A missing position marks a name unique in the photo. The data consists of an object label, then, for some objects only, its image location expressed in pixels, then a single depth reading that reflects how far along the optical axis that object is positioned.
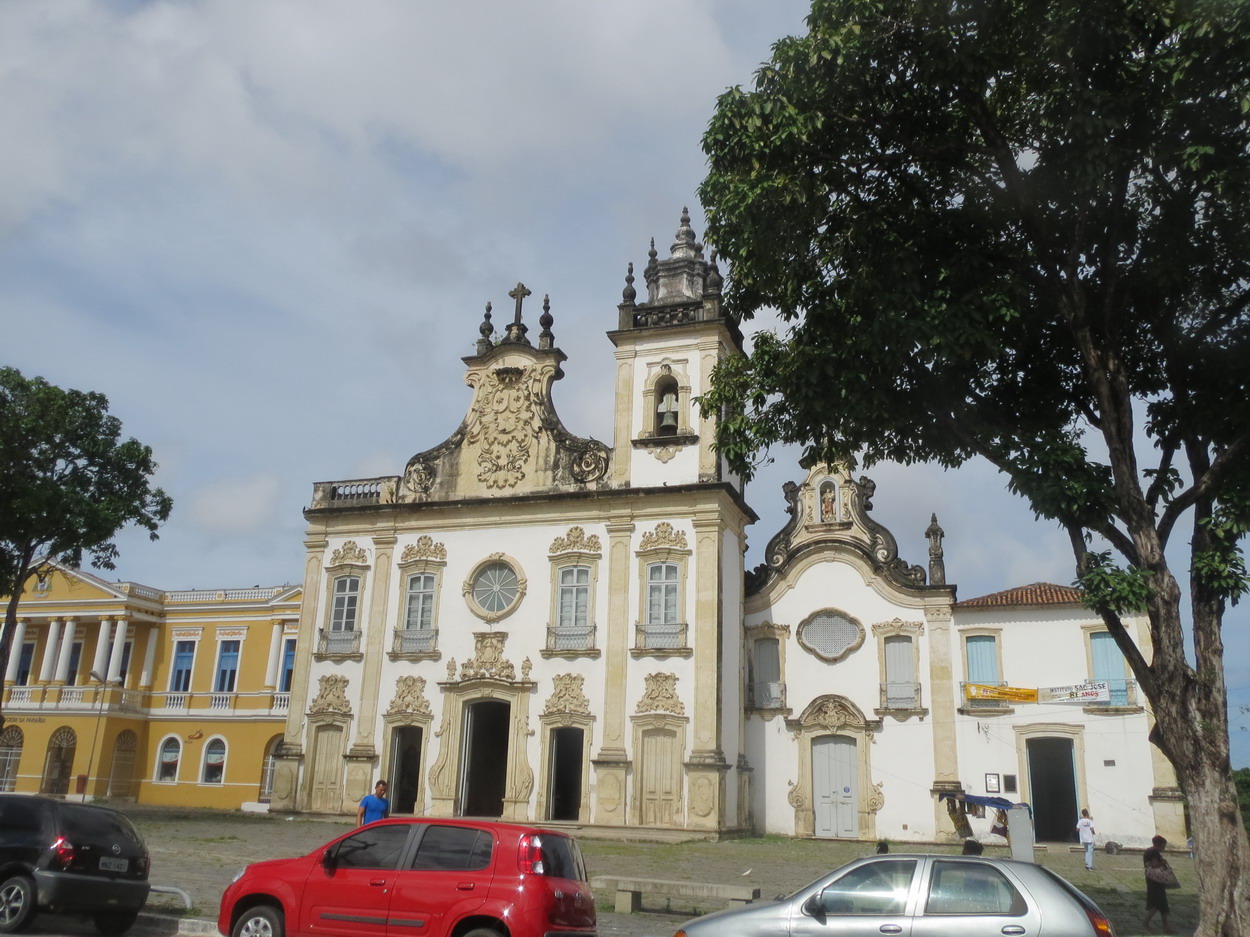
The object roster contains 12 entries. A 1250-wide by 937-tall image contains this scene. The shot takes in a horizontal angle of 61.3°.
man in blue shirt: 13.14
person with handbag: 11.70
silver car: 6.92
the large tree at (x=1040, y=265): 9.60
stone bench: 10.66
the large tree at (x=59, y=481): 22.72
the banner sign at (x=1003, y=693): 22.69
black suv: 9.27
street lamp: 31.92
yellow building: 32.12
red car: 7.70
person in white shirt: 18.86
